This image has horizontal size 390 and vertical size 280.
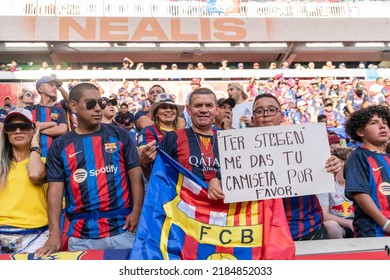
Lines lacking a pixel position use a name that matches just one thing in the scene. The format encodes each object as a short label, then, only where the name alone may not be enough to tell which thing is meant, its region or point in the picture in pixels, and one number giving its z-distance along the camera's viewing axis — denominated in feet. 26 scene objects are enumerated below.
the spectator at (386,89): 42.68
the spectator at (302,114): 35.70
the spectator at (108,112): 15.71
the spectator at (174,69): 57.21
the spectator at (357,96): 39.01
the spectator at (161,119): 12.06
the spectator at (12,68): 54.47
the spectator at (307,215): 8.68
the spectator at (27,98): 17.92
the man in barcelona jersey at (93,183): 8.44
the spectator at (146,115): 15.45
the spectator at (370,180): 8.67
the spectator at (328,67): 61.75
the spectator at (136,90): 42.42
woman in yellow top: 8.64
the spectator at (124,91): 43.82
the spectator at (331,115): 31.12
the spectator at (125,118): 20.39
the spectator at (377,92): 42.63
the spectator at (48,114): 14.25
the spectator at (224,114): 14.66
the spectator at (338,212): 10.63
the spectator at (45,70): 53.52
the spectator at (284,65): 63.55
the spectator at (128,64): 55.99
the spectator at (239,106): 17.24
